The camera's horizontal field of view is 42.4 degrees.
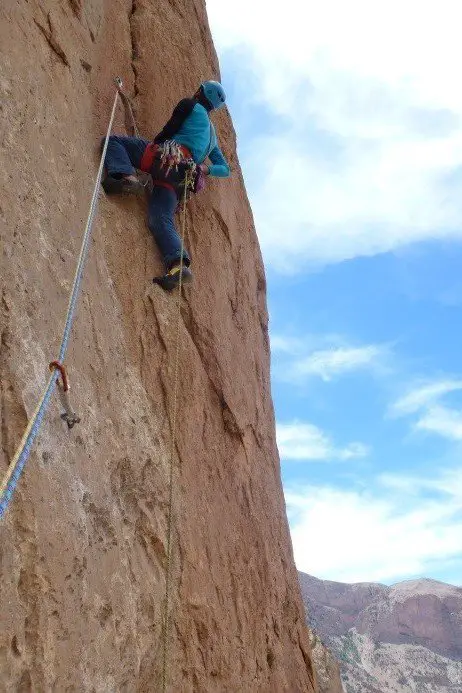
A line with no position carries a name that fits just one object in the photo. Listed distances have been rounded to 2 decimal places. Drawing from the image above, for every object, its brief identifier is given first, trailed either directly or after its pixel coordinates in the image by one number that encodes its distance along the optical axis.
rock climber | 4.98
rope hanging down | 4.72
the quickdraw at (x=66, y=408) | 2.98
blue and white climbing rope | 1.92
